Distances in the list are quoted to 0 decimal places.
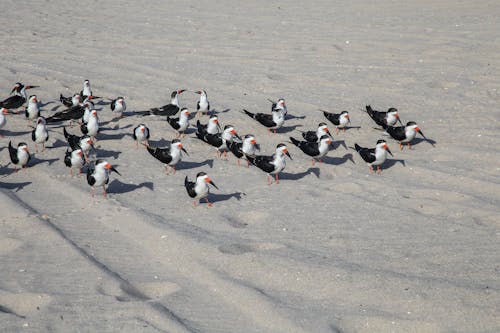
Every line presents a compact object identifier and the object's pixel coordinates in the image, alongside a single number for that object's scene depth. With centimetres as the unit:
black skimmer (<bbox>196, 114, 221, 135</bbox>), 1299
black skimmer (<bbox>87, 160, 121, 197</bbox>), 991
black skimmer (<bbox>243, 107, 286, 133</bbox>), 1335
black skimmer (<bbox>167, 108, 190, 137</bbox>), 1309
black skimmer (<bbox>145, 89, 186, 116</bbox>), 1383
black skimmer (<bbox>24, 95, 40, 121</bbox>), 1359
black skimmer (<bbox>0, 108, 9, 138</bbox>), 1275
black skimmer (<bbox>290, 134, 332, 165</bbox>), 1188
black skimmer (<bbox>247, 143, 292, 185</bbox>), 1094
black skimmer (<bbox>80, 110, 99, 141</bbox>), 1260
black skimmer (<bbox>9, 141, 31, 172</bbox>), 1102
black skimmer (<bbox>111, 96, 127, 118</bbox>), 1377
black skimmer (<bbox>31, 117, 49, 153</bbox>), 1194
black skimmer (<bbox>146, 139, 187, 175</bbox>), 1130
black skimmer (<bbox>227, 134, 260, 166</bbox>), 1193
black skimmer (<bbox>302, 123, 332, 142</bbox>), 1274
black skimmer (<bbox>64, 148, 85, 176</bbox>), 1077
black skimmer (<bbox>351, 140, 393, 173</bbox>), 1146
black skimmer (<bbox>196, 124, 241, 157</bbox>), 1228
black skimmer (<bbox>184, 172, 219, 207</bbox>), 984
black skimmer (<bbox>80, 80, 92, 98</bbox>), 1496
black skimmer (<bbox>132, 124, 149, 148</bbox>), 1225
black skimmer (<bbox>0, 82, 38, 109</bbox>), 1371
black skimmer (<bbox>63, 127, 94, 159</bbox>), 1176
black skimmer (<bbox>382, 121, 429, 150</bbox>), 1262
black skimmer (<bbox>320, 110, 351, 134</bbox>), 1338
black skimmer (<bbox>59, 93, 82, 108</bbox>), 1396
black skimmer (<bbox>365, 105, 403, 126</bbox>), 1361
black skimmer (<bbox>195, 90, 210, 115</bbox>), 1431
